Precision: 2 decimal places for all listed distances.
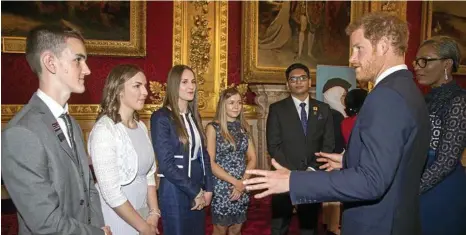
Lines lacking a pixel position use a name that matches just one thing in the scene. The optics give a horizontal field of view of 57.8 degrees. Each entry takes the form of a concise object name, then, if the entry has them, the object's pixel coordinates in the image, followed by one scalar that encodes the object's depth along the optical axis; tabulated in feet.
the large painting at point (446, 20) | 27.50
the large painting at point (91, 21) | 18.63
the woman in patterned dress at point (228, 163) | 12.97
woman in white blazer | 8.43
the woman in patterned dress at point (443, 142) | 8.35
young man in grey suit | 5.92
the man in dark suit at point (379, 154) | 5.87
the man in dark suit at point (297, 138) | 14.37
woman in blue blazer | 10.77
